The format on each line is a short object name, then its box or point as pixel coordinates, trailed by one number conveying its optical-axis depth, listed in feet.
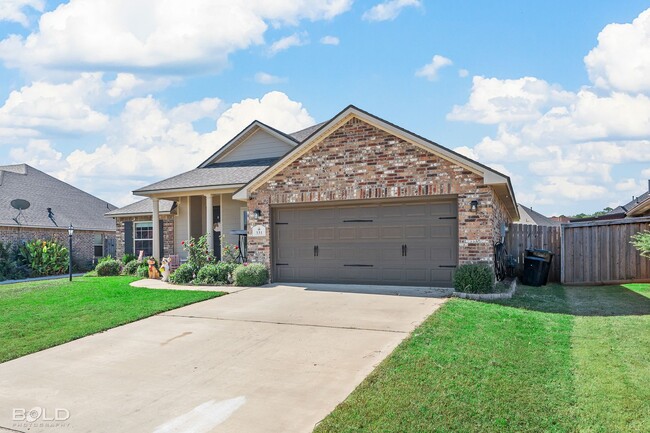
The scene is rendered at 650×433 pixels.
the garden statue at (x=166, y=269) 51.41
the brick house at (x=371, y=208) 37.04
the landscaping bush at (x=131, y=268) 63.82
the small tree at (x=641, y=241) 36.68
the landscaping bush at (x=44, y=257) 74.95
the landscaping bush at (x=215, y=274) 45.99
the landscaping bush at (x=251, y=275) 42.57
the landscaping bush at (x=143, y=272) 59.06
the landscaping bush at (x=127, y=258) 67.51
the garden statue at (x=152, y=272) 55.93
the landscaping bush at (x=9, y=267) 71.56
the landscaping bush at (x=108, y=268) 63.77
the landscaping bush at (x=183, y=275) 47.85
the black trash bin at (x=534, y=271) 46.36
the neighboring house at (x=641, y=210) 51.96
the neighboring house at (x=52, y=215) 77.92
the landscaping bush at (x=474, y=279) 34.35
